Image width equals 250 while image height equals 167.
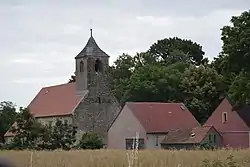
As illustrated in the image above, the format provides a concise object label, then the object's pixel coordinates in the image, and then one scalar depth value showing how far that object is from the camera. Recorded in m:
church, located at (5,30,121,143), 79.19
